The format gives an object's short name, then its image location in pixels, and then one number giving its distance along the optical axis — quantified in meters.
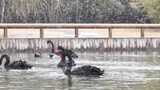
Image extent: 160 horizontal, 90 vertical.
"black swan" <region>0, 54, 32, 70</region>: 28.81
